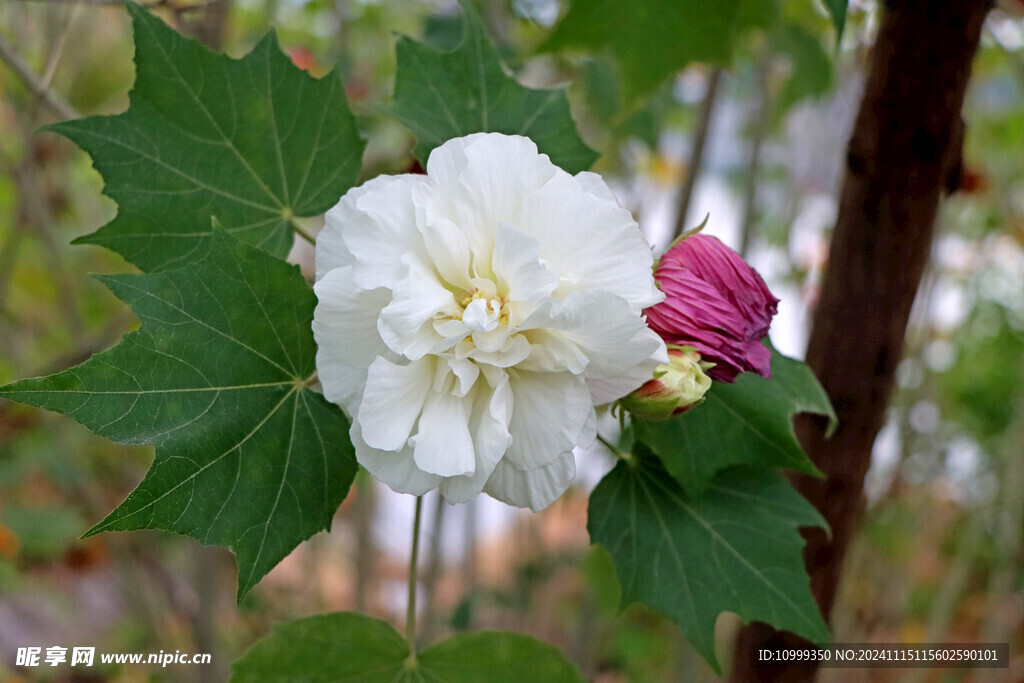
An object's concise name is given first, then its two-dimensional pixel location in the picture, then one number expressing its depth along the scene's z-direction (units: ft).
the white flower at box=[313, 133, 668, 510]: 1.10
